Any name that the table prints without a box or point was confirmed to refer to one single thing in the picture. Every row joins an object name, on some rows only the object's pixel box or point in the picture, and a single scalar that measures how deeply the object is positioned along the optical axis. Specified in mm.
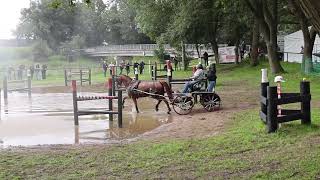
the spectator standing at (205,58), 44825
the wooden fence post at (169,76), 21481
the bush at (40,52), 88375
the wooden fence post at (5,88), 26094
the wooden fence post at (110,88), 16203
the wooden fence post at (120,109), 14194
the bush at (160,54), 52925
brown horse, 16844
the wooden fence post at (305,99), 10562
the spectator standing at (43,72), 45138
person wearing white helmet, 17359
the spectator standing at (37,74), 47531
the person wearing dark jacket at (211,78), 17272
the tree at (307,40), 29809
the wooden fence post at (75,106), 14891
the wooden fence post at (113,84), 19986
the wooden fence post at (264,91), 10897
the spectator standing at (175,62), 46012
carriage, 16281
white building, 47288
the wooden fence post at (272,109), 9992
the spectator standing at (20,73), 42962
